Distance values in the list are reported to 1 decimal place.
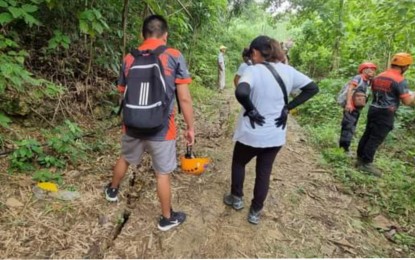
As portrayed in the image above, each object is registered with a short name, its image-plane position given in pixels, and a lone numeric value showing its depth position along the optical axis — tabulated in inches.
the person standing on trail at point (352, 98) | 200.4
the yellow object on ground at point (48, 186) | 126.7
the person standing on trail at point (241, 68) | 159.7
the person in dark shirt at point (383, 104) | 175.0
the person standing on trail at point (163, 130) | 107.1
